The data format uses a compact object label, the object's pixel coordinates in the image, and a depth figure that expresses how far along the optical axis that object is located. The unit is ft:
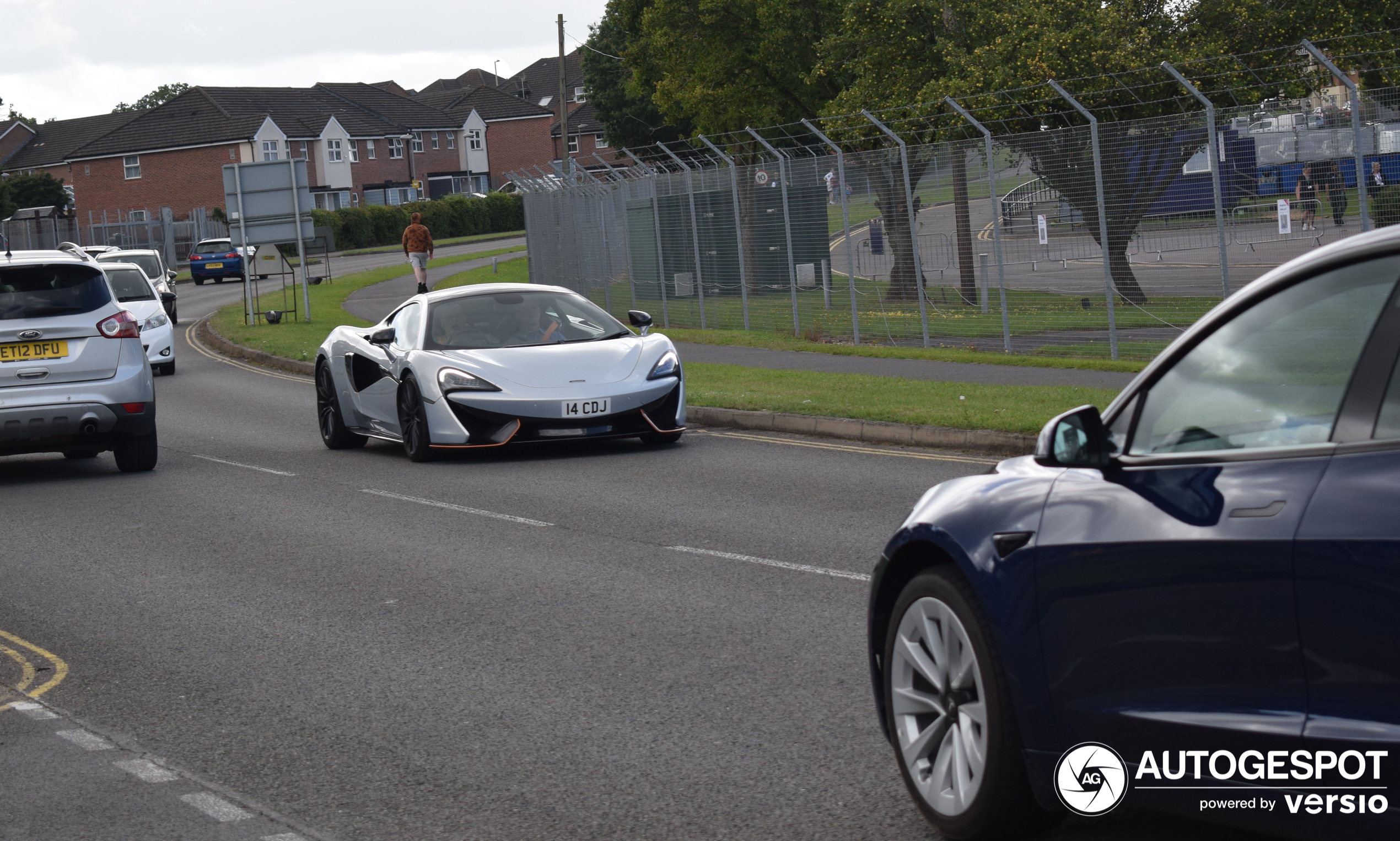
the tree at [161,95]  538.88
